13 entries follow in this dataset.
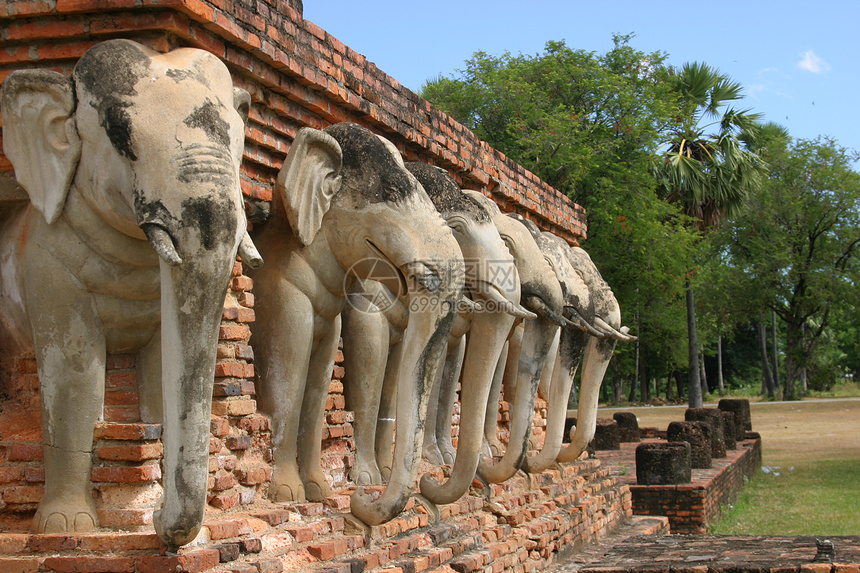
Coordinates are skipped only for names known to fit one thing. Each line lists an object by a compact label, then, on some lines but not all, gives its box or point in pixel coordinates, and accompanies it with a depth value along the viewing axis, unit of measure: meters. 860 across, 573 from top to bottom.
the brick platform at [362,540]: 3.44
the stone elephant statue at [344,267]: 4.46
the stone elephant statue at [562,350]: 7.10
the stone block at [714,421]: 15.84
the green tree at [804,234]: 31.20
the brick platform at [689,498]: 11.44
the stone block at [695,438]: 13.97
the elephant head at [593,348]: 7.87
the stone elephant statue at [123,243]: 3.26
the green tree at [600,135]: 18.81
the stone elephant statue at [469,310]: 5.42
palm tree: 23.02
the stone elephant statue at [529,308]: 6.12
